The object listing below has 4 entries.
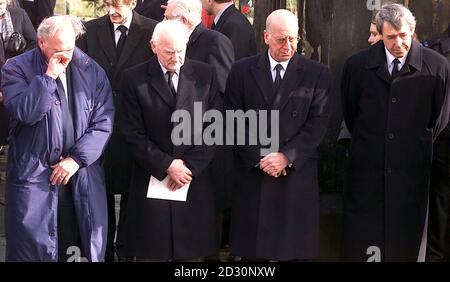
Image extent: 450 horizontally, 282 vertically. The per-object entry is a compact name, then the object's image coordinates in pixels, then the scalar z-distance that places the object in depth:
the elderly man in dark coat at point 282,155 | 12.20
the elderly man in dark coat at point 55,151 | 11.75
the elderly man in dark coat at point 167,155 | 12.16
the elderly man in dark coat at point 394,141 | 12.54
